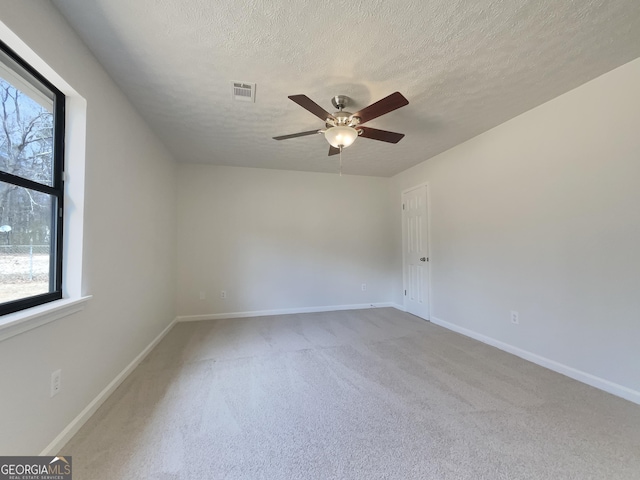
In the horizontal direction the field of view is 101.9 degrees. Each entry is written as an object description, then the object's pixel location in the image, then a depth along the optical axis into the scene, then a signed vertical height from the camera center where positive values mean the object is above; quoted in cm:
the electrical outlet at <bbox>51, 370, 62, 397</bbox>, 139 -73
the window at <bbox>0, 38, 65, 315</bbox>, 123 +32
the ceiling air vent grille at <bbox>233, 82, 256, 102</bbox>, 206 +128
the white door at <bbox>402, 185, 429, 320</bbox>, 394 -8
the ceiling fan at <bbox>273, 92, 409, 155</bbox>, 176 +98
